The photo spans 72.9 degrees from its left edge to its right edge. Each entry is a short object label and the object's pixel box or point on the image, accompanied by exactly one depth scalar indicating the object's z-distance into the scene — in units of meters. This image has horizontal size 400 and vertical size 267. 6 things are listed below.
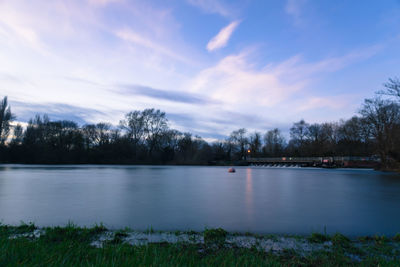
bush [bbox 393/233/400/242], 4.16
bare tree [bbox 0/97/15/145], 45.69
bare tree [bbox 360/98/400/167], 31.88
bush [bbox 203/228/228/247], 3.79
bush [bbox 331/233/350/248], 3.79
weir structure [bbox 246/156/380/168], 45.29
